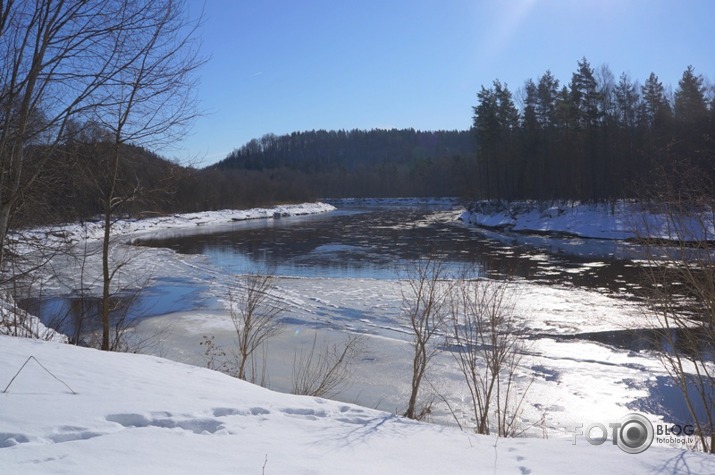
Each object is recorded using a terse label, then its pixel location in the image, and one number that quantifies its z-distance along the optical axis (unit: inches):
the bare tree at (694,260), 220.1
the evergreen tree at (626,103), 1695.4
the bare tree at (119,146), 255.1
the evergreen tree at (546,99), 1971.0
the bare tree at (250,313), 333.1
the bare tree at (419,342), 288.7
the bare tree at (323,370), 324.7
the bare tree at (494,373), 267.1
